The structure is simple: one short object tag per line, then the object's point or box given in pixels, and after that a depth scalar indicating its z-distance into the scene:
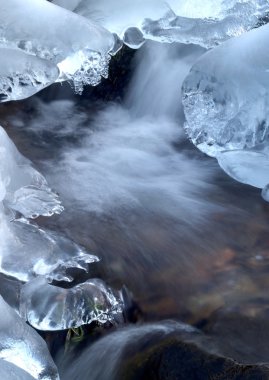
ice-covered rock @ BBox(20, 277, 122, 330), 2.63
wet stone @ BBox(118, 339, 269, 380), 2.19
